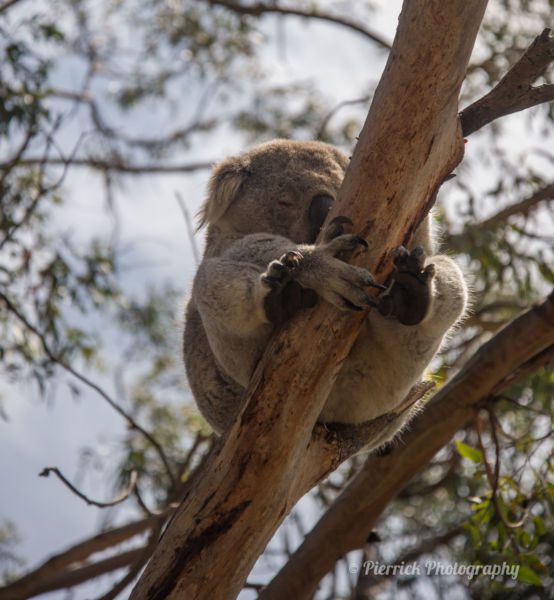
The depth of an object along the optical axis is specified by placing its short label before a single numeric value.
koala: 5.19
